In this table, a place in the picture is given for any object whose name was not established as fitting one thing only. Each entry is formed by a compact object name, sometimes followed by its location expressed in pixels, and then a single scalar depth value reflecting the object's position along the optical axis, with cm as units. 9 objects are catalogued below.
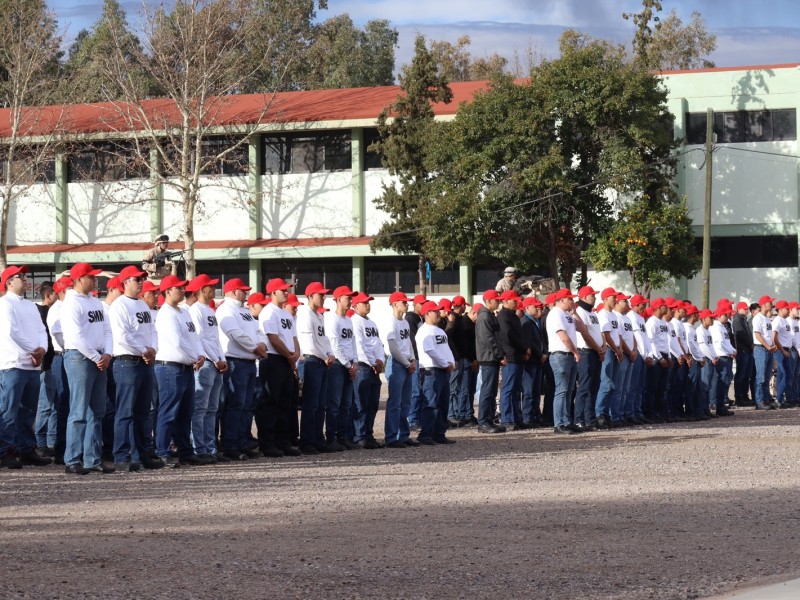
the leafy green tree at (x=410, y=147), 4219
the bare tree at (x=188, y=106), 4519
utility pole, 3847
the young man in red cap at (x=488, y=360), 2005
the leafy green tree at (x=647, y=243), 3966
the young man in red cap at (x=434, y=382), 1791
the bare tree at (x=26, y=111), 4691
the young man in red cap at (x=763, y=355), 2733
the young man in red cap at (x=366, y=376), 1722
